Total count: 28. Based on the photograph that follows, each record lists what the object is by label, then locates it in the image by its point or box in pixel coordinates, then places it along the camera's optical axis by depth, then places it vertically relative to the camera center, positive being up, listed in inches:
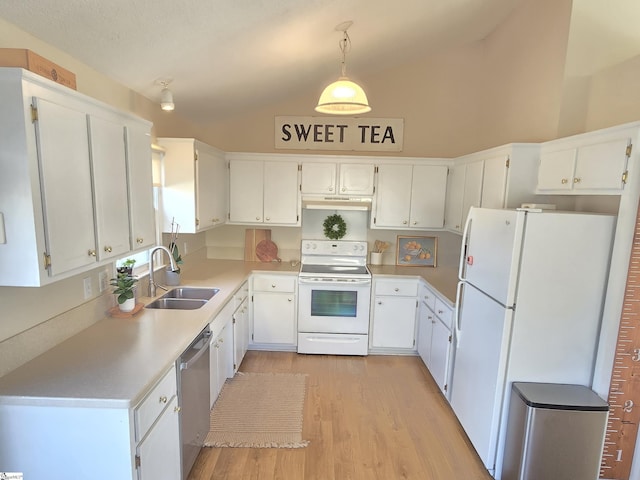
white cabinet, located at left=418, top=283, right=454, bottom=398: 116.2 -47.1
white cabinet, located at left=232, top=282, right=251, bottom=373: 124.9 -47.7
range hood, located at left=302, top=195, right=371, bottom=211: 149.3 +0.1
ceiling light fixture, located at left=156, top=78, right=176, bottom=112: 98.7 +28.3
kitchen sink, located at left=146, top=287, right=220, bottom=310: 107.0 -32.0
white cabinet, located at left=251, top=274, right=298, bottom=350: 146.7 -45.2
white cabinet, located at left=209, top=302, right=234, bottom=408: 100.7 -47.1
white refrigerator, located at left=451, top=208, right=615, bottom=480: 77.5 -21.4
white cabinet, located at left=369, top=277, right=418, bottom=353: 146.6 -45.5
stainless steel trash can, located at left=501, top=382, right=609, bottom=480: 74.5 -48.1
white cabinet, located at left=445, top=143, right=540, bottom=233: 101.7 +9.5
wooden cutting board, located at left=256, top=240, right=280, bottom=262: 167.0 -24.2
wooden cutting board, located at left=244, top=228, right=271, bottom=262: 168.4 -19.7
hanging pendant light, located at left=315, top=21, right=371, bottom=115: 87.5 +27.3
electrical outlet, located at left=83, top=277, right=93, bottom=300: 81.4 -22.1
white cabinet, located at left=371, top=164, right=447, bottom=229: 152.3 +3.8
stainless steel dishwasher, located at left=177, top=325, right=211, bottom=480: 75.1 -46.1
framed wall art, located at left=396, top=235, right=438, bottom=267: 168.7 -21.6
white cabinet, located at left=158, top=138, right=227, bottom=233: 118.3 +4.7
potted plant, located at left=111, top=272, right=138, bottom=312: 87.3 -23.7
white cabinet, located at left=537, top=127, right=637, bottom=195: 73.4 +11.3
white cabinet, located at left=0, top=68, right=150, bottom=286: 49.9 +2.0
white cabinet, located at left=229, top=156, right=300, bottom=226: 153.2 +3.7
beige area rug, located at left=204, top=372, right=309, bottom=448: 97.1 -65.6
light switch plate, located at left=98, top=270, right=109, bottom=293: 87.0 -21.2
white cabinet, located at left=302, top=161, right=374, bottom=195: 152.3 +10.6
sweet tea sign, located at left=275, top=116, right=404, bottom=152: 162.2 +32.1
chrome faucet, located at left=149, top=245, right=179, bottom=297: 103.3 -26.3
